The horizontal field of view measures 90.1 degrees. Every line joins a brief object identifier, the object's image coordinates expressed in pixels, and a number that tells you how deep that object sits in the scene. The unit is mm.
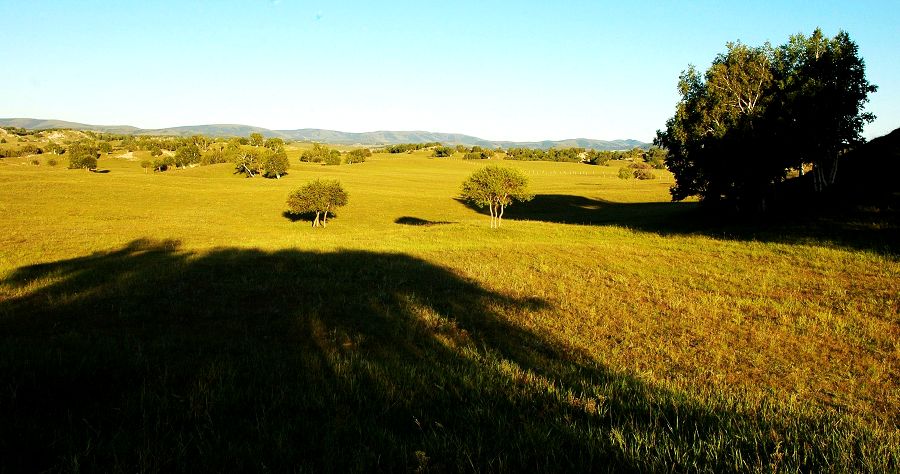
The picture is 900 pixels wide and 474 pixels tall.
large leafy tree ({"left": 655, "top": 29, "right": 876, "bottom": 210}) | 31703
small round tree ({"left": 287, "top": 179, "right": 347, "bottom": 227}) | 62406
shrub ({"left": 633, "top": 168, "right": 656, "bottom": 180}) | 130875
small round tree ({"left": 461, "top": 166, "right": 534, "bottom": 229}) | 47969
